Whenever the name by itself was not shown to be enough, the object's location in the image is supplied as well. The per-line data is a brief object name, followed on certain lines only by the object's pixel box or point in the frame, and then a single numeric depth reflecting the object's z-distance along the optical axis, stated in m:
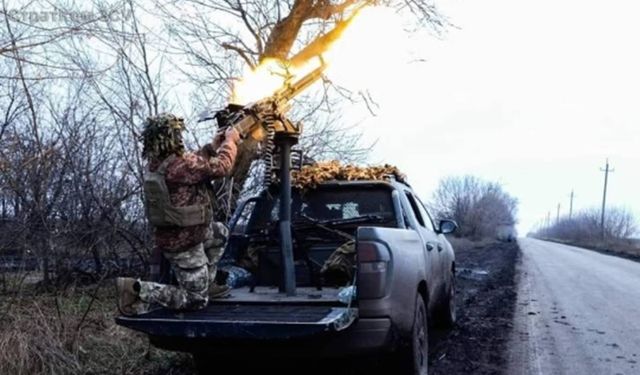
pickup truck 4.78
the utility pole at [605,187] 77.72
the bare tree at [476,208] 76.88
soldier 5.06
